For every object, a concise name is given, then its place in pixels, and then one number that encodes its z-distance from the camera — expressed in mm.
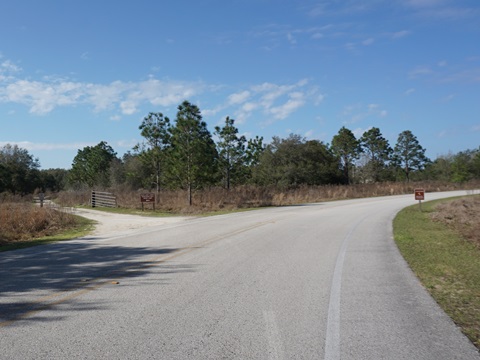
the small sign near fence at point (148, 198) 30484
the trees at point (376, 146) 81138
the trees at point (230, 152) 37906
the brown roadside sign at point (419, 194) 25047
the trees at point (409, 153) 86250
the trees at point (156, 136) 39241
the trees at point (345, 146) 72875
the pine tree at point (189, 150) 31547
